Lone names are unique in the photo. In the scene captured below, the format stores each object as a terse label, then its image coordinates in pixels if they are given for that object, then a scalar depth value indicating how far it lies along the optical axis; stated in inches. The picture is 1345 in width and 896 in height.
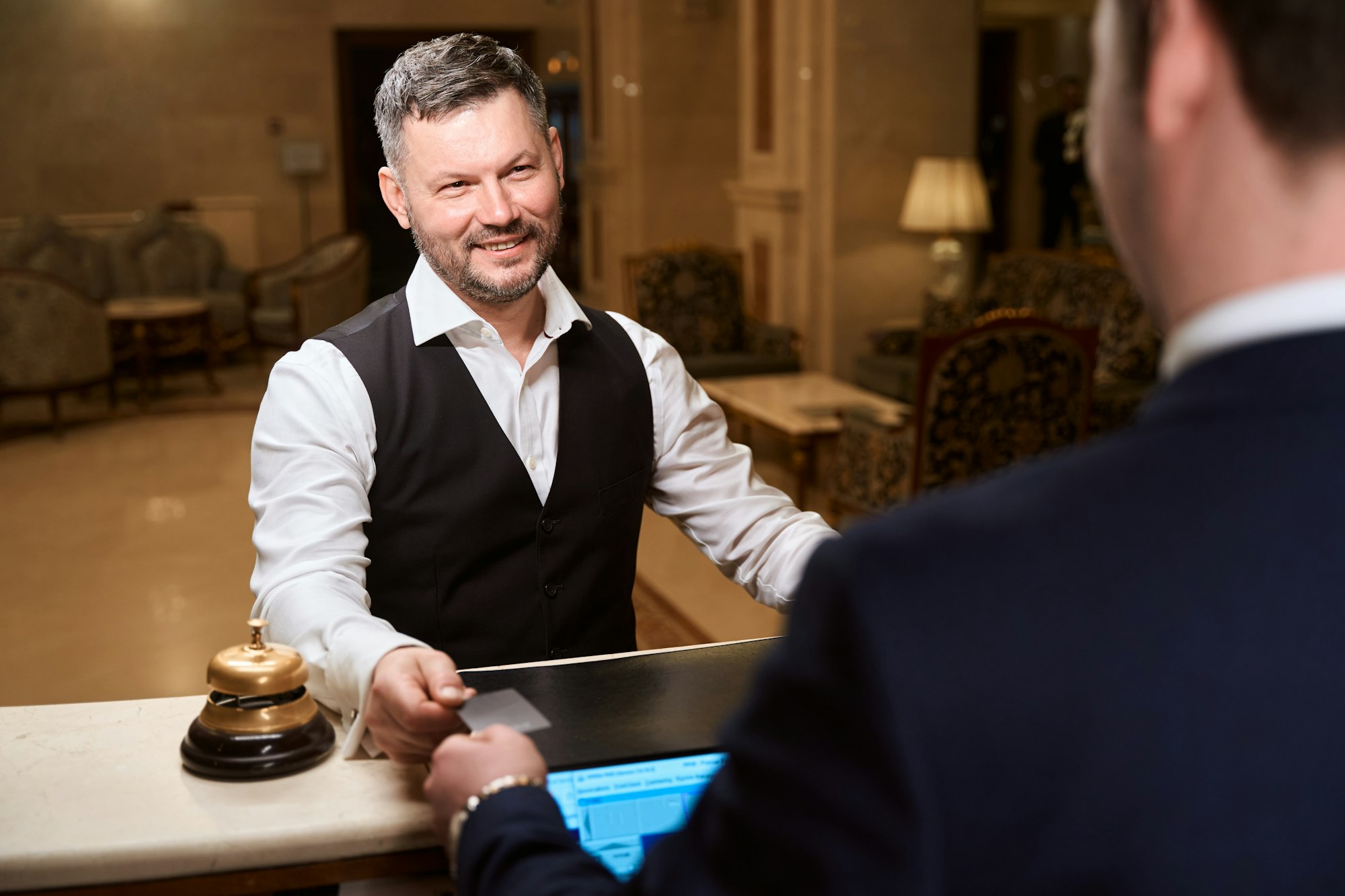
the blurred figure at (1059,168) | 300.6
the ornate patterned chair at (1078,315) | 226.1
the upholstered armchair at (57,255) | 362.0
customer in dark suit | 20.5
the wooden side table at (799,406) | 217.2
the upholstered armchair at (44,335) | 284.2
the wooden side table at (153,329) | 320.8
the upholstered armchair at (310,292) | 344.2
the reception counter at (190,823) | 40.8
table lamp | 275.9
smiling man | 63.2
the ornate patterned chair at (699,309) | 279.6
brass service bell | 45.4
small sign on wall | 467.8
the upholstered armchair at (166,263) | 381.7
